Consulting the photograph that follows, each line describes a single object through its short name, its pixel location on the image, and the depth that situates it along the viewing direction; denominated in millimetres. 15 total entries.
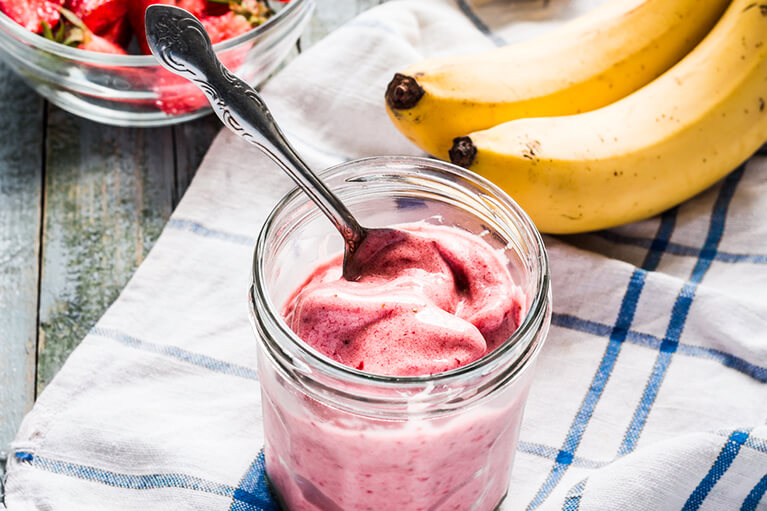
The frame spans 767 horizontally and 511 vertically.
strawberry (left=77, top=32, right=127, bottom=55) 711
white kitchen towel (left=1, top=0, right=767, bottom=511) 593
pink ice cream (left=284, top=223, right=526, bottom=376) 517
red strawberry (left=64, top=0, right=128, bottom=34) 715
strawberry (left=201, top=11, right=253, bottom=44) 725
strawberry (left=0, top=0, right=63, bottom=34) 707
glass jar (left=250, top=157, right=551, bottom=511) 506
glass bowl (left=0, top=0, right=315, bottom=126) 691
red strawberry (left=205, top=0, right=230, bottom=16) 737
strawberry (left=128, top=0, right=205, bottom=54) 719
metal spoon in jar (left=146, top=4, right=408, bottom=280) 535
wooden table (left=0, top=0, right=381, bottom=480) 656
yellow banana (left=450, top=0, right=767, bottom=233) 636
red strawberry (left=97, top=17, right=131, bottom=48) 727
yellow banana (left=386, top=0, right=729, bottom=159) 662
